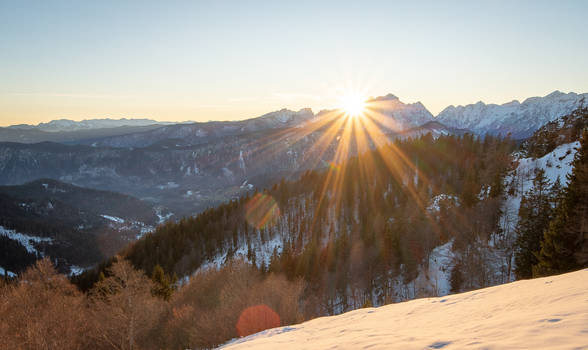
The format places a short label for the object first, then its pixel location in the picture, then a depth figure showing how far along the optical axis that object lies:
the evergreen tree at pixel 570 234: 22.08
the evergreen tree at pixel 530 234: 32.38
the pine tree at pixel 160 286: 44.75
